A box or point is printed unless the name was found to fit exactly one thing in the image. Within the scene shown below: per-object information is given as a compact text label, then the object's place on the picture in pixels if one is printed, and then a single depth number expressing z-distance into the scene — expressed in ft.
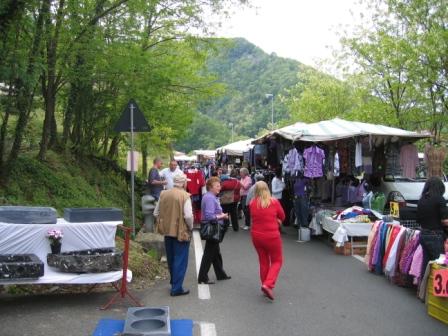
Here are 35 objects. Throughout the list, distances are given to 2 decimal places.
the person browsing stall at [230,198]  44.62
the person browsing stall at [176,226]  22.68
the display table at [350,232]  33.68
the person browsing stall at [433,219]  22.59
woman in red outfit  23.19
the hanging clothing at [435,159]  36.19
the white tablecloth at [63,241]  20.31
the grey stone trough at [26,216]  21.02
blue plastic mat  16.80
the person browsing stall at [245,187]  48.32
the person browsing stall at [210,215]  25.12
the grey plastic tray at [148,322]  15.55
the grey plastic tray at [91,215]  22.13
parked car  41.48
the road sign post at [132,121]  30.94
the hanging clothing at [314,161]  40.04
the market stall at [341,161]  40.06
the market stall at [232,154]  87.30
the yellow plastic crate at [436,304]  19.65
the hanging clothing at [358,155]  40.32
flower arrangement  20.92
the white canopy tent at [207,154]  146.41
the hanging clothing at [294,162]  40.84
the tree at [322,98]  107.96
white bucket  39.42
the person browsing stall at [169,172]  42.60
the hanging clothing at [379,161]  43.86
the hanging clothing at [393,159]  43.42
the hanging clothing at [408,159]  42.98
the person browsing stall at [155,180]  43.14
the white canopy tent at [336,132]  39.14
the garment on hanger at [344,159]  42.96
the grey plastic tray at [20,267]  19.04
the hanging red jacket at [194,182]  46.88
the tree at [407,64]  57.77
